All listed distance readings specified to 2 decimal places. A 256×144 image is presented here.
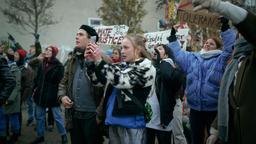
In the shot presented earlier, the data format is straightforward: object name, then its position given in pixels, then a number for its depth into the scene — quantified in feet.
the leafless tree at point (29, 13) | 71.72
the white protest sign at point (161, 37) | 21.66
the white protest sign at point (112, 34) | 23.36
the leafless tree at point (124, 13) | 70.13
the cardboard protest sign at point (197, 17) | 11.85
